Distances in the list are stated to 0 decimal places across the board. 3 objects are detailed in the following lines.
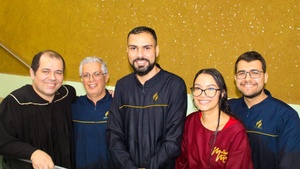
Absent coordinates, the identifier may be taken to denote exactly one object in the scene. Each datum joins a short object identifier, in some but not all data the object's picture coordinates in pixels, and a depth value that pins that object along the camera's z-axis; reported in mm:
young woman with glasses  2164
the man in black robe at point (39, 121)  2400
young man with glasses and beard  2309
